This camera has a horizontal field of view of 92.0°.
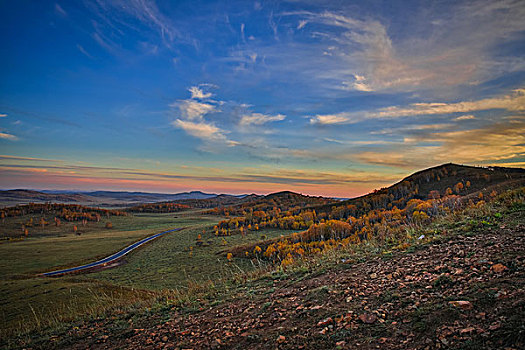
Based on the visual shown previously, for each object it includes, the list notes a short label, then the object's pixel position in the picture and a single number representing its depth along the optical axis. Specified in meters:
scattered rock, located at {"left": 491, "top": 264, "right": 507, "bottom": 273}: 4.82
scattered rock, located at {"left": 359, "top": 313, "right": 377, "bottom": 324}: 4.52
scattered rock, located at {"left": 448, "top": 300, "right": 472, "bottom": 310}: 3.97
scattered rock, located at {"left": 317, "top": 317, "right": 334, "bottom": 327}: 4.89
